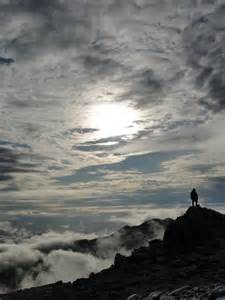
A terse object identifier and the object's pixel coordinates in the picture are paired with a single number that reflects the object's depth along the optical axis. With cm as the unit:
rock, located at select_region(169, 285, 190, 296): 2985
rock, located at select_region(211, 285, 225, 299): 2583
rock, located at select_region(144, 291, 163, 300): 3149
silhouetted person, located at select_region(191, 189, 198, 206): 6881
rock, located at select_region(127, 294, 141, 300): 3616
